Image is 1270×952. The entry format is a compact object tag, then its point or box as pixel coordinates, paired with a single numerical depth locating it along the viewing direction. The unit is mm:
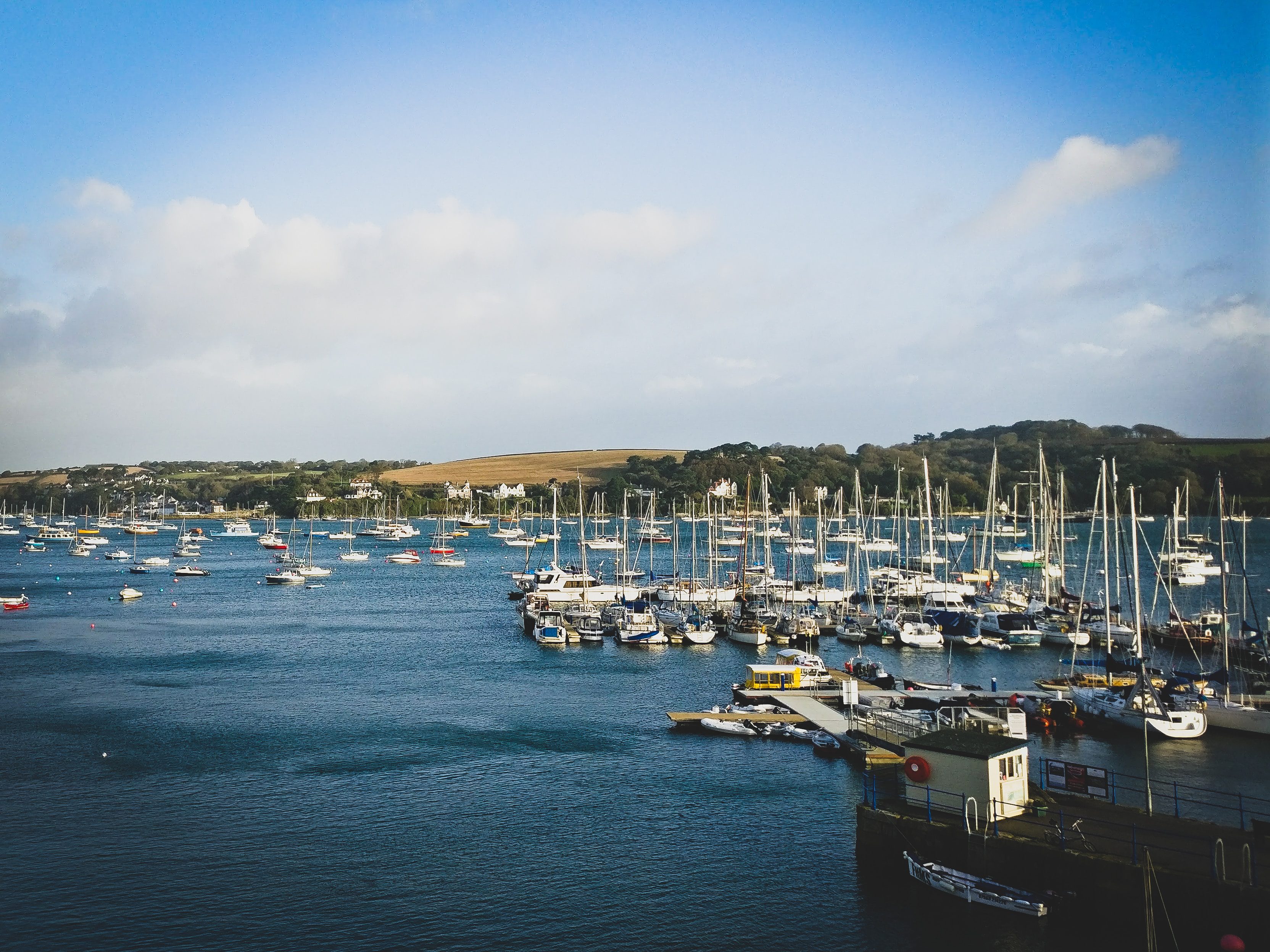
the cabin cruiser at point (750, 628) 63500
